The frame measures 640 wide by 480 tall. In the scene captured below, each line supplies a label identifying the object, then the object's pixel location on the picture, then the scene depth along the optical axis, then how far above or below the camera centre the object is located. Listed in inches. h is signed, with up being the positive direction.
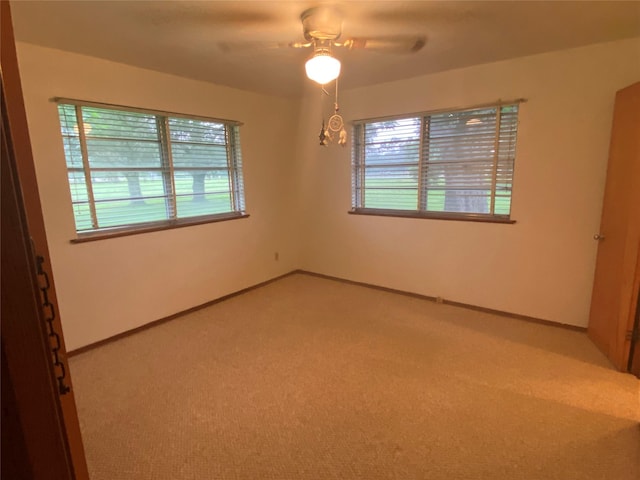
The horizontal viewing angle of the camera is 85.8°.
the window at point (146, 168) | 111.1 +7.6
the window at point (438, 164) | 128.6 +6.8
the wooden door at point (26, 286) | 23.6 -8.1
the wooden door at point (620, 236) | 92.5 -17.3
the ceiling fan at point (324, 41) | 79.6 +36.0
